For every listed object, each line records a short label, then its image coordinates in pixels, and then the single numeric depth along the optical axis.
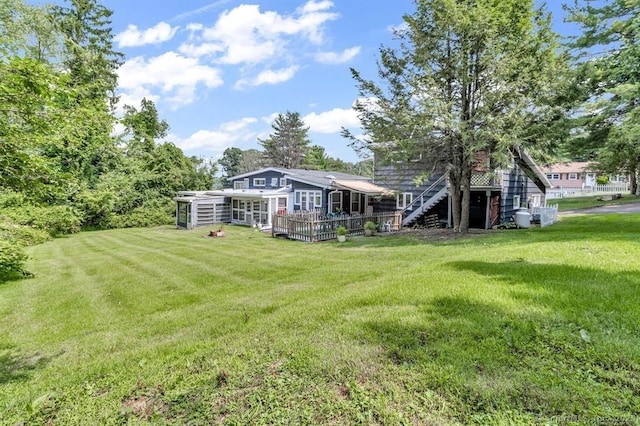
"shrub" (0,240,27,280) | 9.33
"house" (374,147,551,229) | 16.77
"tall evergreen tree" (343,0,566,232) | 11.92
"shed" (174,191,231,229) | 22.97
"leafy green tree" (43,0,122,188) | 23.64
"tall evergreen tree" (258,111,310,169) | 54.66
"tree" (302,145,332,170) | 54.61
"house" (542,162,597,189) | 49.06
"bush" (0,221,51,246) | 10.08
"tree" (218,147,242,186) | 66.62
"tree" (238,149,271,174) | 63.72
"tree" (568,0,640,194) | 10.20
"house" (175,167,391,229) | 21.14
